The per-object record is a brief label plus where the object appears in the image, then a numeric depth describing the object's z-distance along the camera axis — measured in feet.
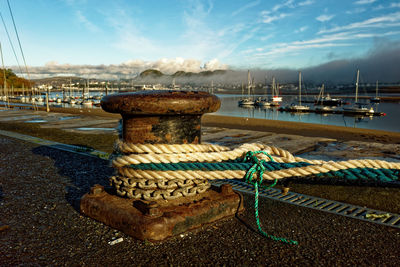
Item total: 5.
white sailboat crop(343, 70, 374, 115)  178.09
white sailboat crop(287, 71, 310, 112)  193.72
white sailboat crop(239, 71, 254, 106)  269.11
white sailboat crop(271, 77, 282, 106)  252.62
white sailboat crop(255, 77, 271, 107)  248.75
